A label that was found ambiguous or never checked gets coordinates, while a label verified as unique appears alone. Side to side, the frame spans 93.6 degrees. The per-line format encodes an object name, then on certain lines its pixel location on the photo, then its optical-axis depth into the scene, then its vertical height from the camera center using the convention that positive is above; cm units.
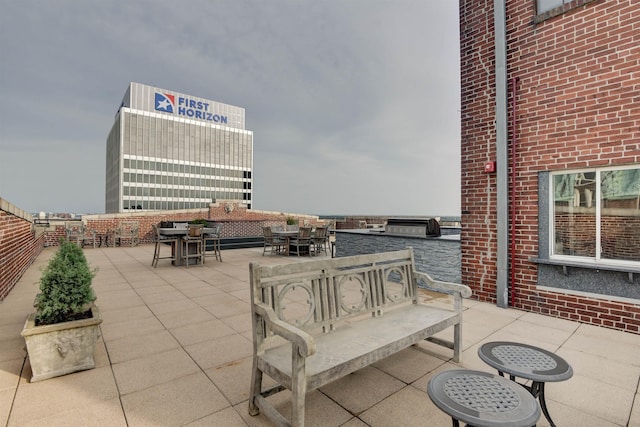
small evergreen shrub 283 -72
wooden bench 193 -97
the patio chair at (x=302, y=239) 1082 -85
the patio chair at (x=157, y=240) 848 -70
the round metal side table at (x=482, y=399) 137 -94
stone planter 265 -119
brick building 402 +92
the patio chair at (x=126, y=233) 1423 -81
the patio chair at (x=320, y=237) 1120 -80
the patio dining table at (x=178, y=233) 826 -48
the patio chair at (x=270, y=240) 1101 -94
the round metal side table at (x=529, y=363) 183 -96
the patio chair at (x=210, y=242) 918 -106
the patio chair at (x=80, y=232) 1329 -73
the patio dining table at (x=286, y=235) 1078 -68
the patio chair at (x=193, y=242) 858 -75
